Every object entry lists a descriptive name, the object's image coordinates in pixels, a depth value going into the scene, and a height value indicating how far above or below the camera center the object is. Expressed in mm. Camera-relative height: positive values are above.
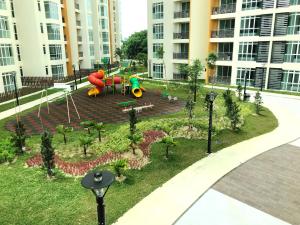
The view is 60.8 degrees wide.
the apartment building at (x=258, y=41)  31438 +1624
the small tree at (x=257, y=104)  22812 -4484
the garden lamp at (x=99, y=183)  5586 -2799
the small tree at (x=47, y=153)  12328 -4656
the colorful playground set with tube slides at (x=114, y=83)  31297 -3680
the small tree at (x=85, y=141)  14573 -4820
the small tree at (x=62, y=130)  16734 -4870
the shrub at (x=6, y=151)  14383 -5453
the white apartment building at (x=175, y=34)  40594 +3237
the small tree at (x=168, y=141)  13772 -4603
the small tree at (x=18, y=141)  15688 -5156
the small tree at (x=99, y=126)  16688 -4572
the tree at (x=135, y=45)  75812 +2652
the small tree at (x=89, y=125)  17778 -4843
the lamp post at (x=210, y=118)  13422 -3387
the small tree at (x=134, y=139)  14453 -4668
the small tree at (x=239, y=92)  27828 -4151
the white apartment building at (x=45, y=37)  33750 +2889
